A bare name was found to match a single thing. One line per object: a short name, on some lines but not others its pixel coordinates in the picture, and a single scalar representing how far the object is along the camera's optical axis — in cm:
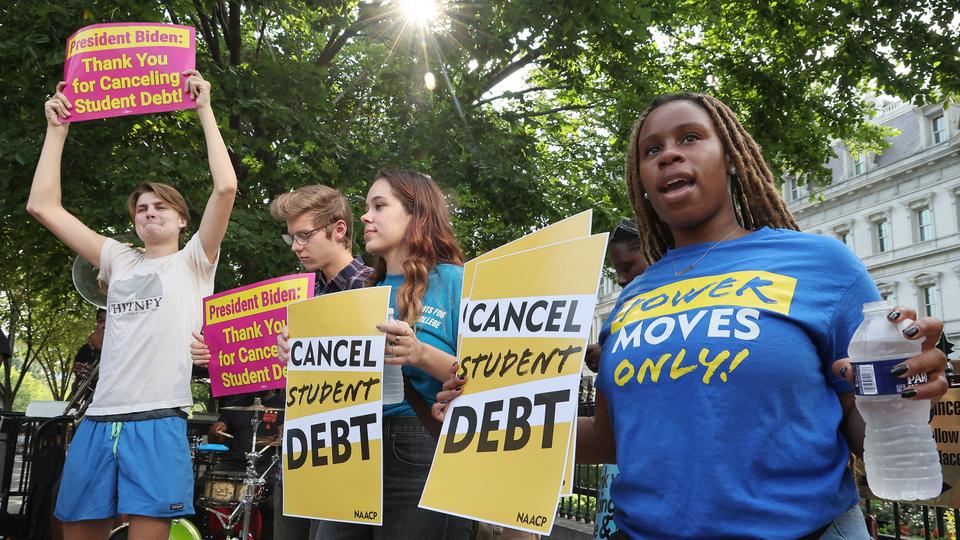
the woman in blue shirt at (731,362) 160
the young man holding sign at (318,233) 387
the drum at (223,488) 724
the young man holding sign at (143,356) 351
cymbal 697
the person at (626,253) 389
